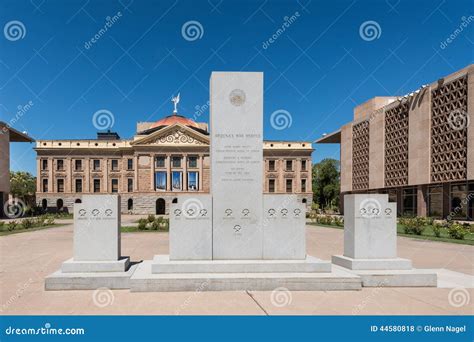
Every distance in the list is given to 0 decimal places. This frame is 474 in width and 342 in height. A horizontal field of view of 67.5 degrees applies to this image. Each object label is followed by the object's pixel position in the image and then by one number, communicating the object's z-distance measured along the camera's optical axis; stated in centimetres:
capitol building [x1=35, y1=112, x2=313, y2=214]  6238
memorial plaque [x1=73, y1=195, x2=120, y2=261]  820
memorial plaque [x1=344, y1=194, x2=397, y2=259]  873
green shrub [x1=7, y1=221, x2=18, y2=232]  2501
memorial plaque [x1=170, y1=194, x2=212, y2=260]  849
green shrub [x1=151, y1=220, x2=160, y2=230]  2586
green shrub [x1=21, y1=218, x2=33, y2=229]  2702
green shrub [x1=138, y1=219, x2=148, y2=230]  2567
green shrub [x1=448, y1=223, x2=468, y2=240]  1888
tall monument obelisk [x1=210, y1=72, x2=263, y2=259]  873
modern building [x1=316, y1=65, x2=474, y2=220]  3172
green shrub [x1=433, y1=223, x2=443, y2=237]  2013
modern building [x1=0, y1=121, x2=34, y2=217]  4853
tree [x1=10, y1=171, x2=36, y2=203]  7609
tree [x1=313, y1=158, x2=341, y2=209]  7688
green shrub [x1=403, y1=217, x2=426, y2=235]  2197
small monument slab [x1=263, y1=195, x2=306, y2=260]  870
